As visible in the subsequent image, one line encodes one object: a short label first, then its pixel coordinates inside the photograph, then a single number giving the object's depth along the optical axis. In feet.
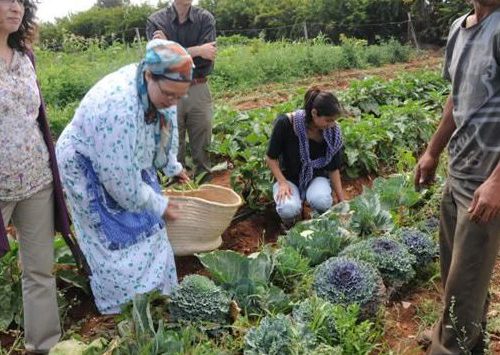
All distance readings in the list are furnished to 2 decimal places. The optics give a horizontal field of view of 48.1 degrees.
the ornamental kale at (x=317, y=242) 10.63
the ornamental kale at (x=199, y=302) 8.52
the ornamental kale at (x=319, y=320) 7.97
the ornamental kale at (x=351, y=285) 8.90
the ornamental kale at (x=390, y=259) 9.96
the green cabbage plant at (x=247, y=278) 9.01
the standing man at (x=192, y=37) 15.24
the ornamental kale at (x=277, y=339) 7.48
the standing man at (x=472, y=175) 6.39
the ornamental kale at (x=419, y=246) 10.69
